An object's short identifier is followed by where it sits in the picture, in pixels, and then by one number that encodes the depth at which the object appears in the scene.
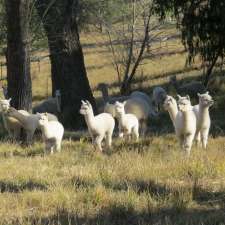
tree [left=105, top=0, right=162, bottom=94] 23.31
